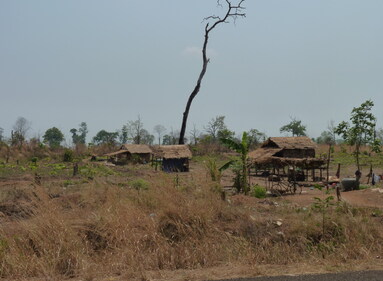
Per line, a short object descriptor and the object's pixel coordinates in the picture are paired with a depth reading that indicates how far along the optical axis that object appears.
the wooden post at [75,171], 22.45
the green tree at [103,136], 87.31
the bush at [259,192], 14.74
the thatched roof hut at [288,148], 29.53
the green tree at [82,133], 89.20
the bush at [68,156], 35.44
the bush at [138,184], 14.68
